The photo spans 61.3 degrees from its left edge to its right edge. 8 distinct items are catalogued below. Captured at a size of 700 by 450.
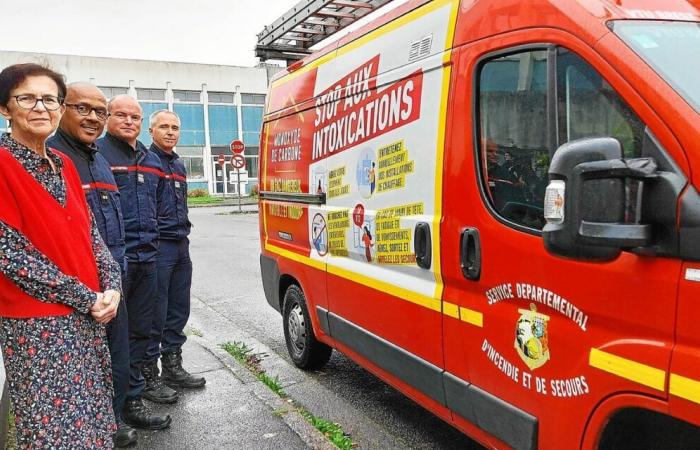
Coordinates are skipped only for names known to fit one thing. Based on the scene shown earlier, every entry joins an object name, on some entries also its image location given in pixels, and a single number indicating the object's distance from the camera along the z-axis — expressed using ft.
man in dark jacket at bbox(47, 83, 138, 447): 9.93
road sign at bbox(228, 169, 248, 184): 109.83
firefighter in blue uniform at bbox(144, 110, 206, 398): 13.47
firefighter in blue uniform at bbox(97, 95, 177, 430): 11.68
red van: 5.62
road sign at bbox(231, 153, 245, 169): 75.51
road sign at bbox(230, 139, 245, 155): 75.00
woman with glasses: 7.40
